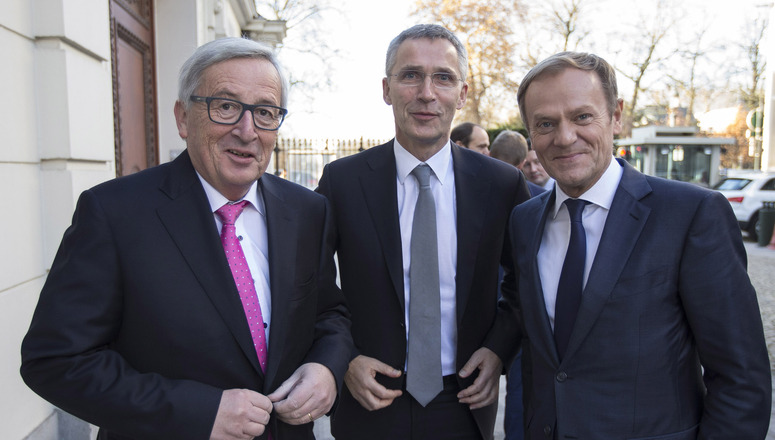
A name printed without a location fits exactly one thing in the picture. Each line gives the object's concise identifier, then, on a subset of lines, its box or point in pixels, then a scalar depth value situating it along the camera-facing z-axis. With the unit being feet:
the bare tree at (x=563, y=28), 91.15
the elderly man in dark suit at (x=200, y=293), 4.64
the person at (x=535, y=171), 16.57
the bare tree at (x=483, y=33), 80.89
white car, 45.75
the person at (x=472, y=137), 16.80
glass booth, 76.07
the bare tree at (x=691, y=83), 103.71
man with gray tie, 7.15
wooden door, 13.60
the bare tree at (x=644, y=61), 102.83
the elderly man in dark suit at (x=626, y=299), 5.23
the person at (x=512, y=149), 16.20
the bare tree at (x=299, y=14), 76.54
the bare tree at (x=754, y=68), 107.65
